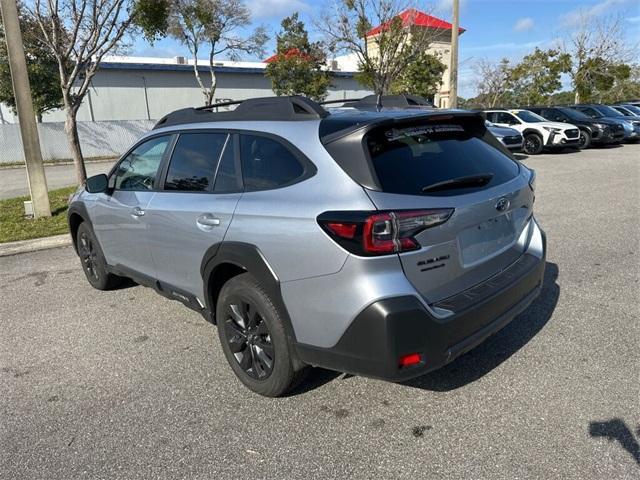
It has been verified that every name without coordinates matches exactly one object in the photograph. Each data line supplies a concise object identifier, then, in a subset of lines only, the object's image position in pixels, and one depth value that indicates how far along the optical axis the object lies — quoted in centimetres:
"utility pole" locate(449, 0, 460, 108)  1577
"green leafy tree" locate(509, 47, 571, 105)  3409
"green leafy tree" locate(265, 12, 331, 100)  3031
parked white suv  1650
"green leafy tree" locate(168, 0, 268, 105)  2209
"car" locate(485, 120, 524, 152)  1625
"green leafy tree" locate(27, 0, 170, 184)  862
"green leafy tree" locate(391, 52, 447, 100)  3306
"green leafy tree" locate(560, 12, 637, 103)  3322
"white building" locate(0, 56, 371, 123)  2898
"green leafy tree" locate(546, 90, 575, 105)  4632
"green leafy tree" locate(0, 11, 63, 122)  2139
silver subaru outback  235
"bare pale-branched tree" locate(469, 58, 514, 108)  3716
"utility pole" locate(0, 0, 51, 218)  718
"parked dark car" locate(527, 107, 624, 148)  1759
